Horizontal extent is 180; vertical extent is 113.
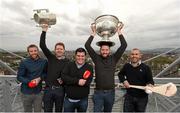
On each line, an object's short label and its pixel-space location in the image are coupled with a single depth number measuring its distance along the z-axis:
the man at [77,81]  1.48
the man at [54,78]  1.55
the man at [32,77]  1.58
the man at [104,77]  1.52
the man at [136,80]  1.54
